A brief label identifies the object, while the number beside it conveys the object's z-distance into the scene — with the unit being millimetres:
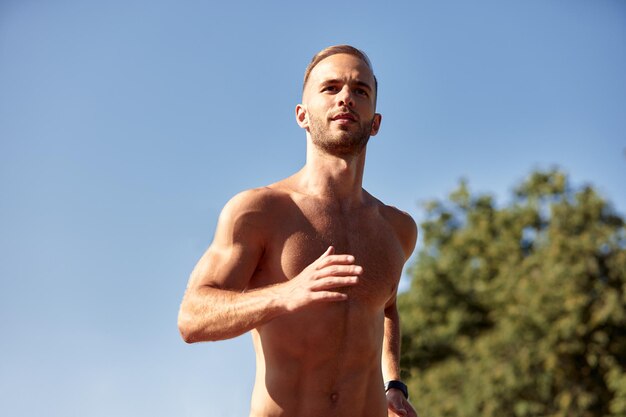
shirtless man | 5309
